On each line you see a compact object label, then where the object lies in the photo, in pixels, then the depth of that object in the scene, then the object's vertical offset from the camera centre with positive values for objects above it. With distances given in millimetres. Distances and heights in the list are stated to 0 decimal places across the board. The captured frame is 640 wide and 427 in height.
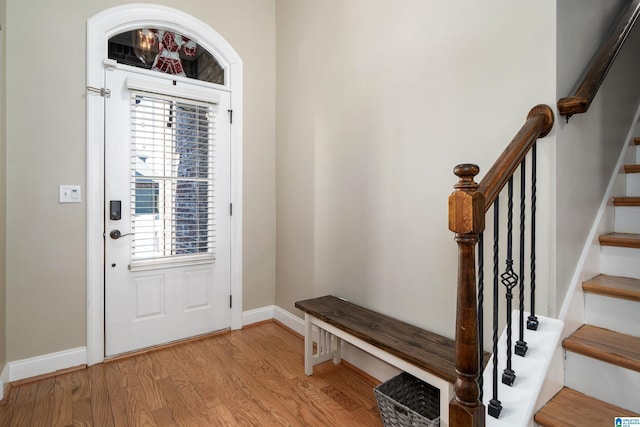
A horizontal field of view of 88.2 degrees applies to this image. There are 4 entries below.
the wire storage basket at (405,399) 1578 -984
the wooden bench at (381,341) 1484 -675
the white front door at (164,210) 2553 +15
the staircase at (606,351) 1233 -543
